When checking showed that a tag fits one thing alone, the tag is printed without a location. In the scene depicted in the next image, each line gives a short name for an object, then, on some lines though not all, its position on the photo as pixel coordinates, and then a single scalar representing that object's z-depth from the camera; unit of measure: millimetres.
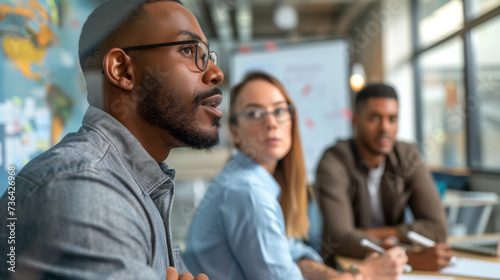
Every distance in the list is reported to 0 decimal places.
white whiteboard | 2980
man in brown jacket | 1800
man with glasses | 495
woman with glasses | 1110
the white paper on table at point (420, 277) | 1211
